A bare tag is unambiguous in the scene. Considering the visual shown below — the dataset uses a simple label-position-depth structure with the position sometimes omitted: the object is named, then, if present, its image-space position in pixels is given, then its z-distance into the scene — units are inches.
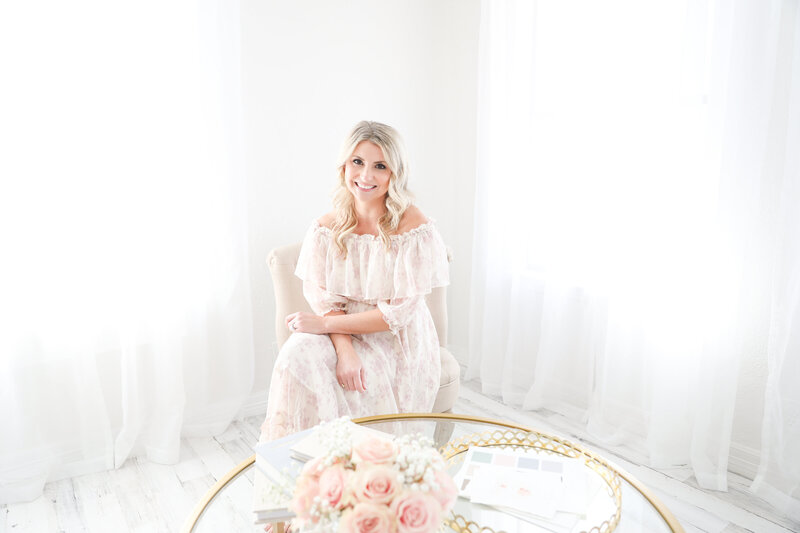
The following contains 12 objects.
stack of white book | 35.8
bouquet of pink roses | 28.0
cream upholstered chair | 81.7
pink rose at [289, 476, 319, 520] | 29.6
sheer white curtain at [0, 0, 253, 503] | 74.2
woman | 66.1
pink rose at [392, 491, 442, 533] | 28.0
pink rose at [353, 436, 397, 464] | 30.1
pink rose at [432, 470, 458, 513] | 30.3
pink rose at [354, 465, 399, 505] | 28.1
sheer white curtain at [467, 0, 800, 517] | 69.2
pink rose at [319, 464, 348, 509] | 28.7
